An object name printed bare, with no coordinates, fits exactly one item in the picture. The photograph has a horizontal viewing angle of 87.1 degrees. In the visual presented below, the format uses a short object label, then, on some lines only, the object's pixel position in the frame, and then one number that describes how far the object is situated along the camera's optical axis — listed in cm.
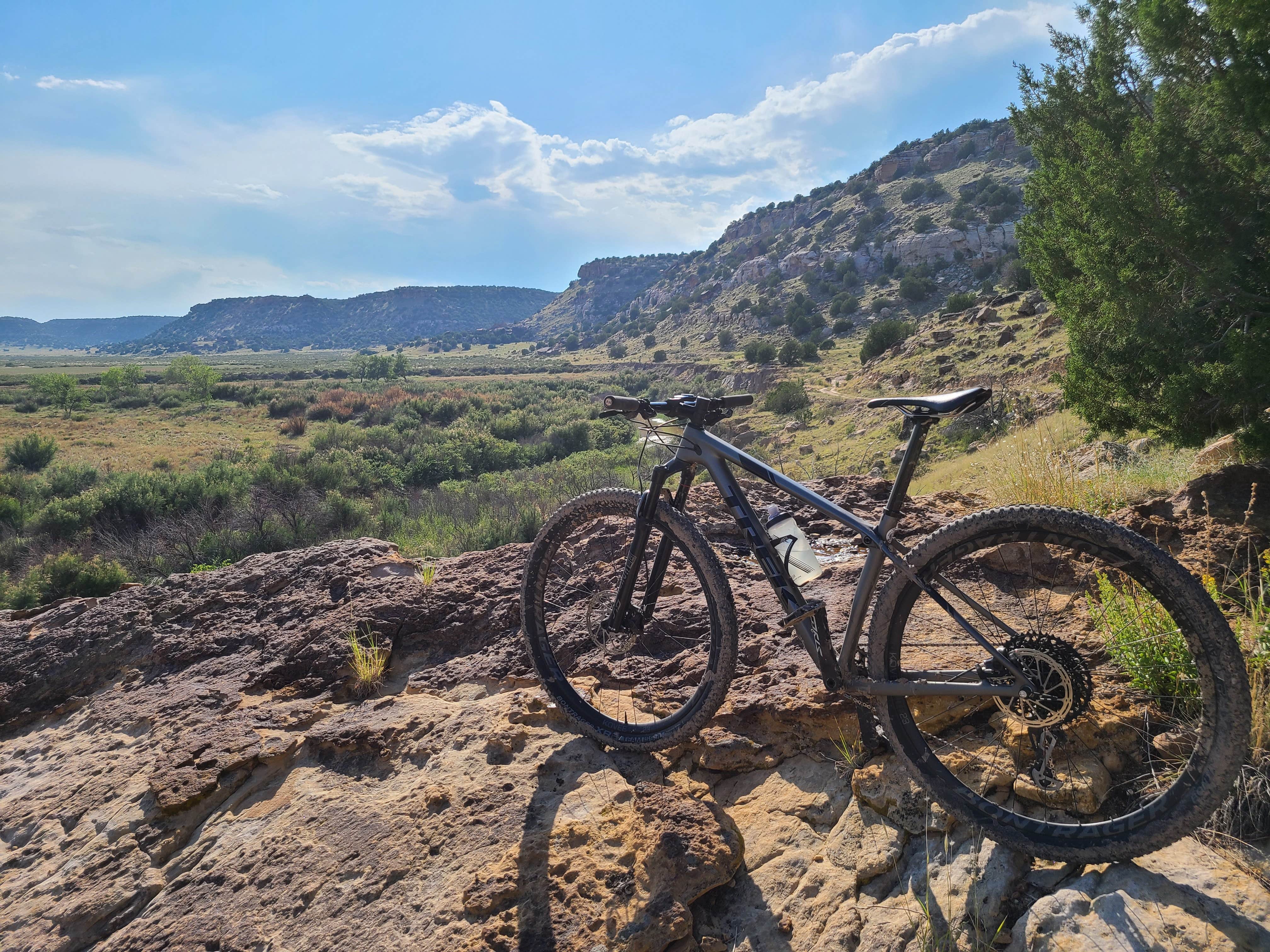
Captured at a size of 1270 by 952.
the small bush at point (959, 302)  3675
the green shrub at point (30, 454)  2195
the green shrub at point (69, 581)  946
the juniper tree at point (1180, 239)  520
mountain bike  195
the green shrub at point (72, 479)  1719
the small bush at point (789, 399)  2720
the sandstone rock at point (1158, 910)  170
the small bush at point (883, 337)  3328
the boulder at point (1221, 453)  543
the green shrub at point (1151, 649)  228
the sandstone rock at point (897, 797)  228
